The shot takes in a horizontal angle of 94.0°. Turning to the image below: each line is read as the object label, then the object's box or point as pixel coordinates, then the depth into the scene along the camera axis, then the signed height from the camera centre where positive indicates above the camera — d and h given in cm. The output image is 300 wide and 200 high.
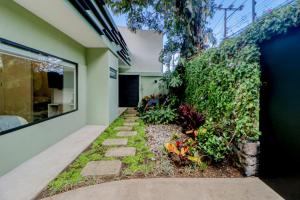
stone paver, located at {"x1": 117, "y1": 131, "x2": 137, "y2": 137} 406 -113
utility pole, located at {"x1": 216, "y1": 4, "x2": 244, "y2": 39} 449 +305
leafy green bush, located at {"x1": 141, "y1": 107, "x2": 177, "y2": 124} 519 -76
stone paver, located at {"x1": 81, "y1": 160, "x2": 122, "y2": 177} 221 -124
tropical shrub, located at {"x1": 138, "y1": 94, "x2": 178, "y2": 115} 589 -28
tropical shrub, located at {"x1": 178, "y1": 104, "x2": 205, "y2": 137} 359 -61
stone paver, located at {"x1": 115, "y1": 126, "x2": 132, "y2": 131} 461 -110
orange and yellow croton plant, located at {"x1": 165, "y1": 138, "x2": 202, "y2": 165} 240 -100
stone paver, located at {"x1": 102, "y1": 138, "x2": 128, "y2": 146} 340 -118
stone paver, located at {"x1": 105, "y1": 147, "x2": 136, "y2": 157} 288 -120
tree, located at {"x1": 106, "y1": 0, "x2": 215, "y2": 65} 551 +311
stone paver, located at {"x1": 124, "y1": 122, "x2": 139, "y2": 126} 534 -105
